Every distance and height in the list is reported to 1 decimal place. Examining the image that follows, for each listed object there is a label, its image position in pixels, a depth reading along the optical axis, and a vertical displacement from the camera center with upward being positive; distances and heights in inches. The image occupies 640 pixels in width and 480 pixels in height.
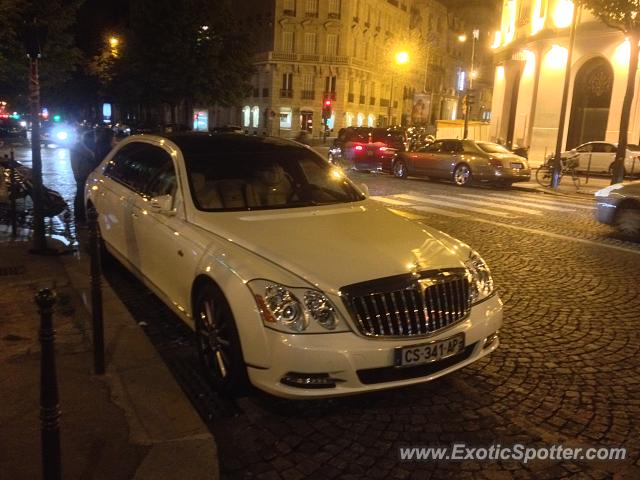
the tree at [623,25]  639.1 +128.0
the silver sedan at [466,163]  709.9 -33.6
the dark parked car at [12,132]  1374.8 -48.5
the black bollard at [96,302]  155.9 -48.0
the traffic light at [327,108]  1430.9 +46.9
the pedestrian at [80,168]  372.5 -32.1
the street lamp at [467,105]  1206.4 +60.3
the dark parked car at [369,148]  883.4 -27.3
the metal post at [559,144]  738.2 -4.8
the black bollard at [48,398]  93.6 -43.7
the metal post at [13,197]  341.1 -48.3
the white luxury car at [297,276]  133.6 -35.9
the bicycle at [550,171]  779.4 -44.1
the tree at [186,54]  1529.3 +170.7
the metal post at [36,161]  278.1 -22.9
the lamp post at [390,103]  2724.7 +124.8
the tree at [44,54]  373.1 +55.7
